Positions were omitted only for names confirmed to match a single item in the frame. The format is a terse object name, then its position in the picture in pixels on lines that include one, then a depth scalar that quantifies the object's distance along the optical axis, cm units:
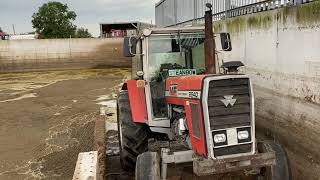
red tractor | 417
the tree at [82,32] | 5643
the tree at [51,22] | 4675
